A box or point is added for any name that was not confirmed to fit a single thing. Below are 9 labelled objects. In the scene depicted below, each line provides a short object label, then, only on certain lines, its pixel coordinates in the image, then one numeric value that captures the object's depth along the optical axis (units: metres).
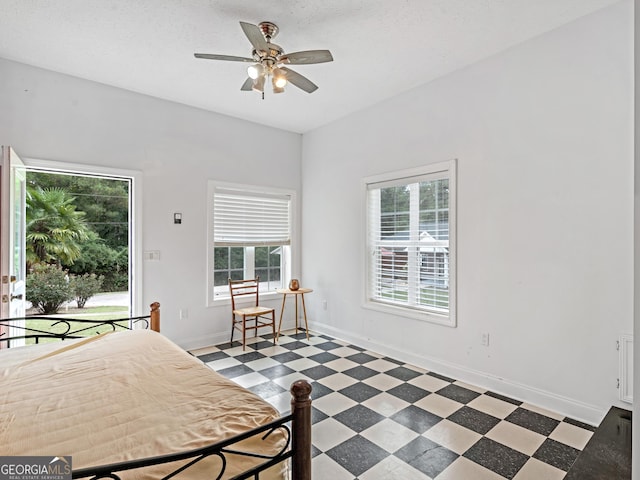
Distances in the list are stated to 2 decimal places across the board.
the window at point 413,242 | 3.36
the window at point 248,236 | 4.35
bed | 1.08
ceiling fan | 2.29
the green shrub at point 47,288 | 5.64
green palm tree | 5.49
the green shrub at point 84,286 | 6.16
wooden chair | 4.09
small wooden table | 4.41
